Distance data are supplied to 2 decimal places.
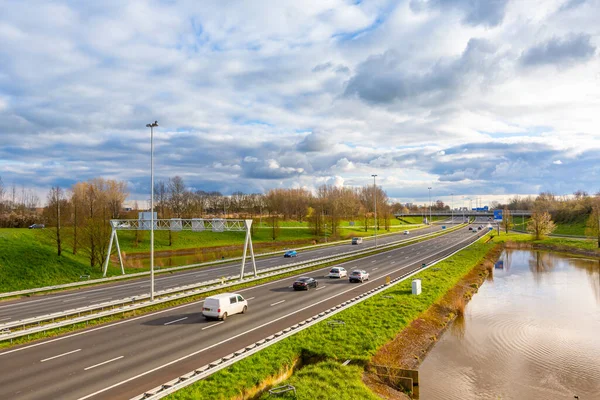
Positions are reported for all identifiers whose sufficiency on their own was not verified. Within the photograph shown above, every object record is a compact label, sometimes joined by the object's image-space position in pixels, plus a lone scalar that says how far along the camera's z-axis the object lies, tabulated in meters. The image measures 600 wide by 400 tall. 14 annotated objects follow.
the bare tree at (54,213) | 51.87
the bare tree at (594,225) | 81.35
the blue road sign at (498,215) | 118.55
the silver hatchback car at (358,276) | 41.59
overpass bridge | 188.32
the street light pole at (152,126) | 32.13
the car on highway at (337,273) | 44.44
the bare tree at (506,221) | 127.88
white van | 26.19
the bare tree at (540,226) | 97.62
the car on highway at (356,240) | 92.76
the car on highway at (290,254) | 68.23
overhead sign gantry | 42.61
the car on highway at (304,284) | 37.09
